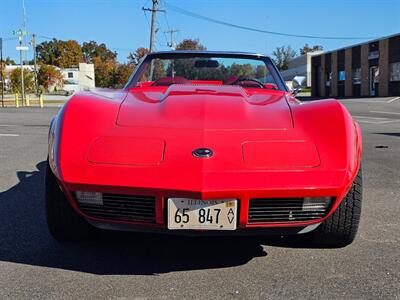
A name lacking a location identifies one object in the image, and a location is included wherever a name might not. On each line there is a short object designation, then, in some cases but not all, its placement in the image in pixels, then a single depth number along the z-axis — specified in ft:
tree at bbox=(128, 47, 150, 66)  223.34
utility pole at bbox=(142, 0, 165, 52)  124.36
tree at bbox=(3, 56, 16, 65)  368.40
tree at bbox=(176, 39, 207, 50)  190.08
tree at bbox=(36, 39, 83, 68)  337.93
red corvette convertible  7.97
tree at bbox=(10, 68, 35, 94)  212.84
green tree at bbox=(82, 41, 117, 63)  379.55
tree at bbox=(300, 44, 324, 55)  371.76
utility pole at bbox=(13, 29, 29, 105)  113.60
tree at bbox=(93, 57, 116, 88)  259.80
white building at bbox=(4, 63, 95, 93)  238.27
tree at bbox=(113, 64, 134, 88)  205.25
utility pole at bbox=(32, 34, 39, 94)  211.66
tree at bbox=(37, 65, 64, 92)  248.11
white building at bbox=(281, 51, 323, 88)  217.15
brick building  105.50
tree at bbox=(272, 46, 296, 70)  349.82
